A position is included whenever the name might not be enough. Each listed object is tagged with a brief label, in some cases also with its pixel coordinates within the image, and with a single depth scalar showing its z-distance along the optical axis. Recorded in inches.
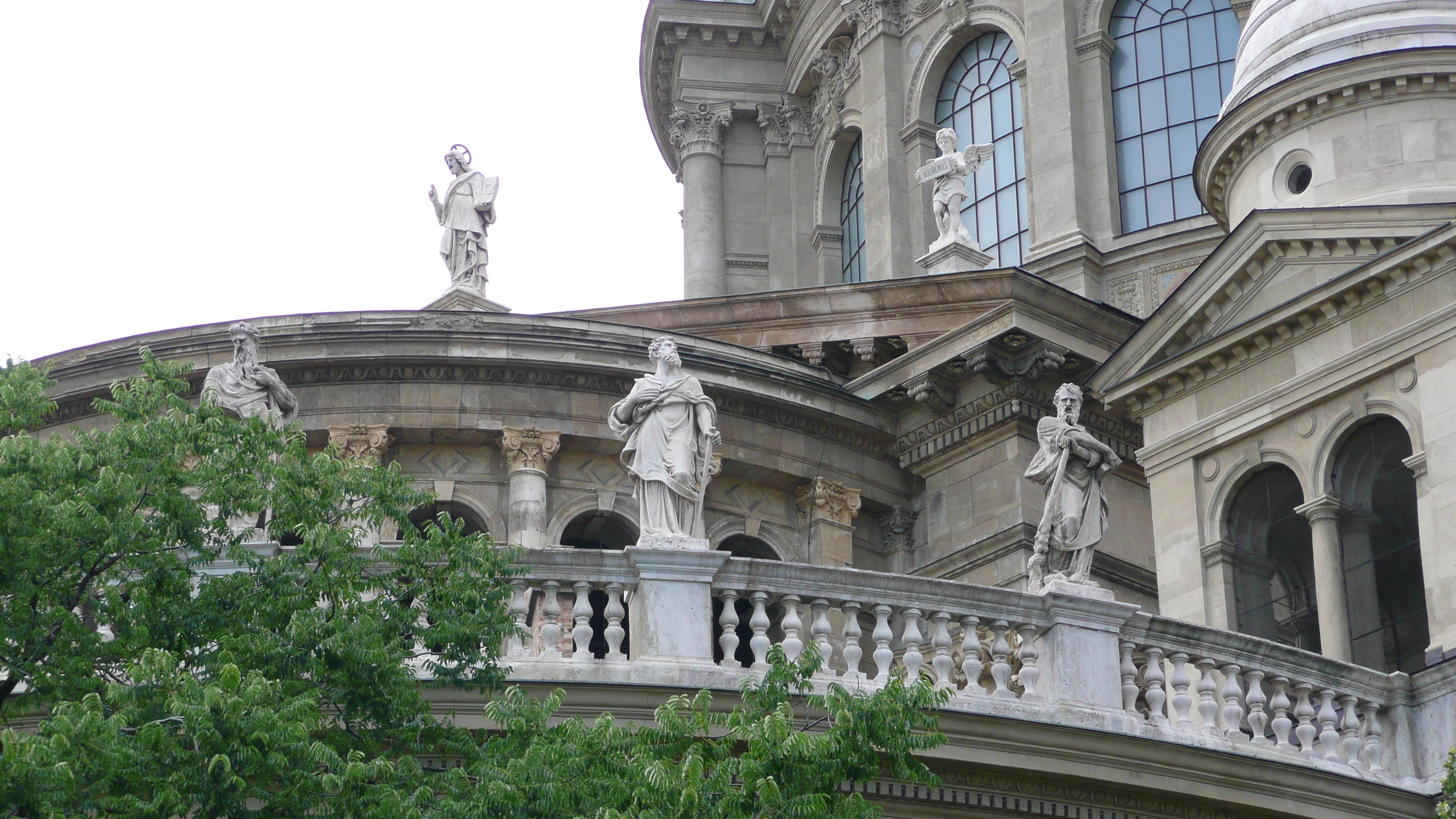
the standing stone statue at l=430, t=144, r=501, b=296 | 1362.0
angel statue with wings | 1386.6
